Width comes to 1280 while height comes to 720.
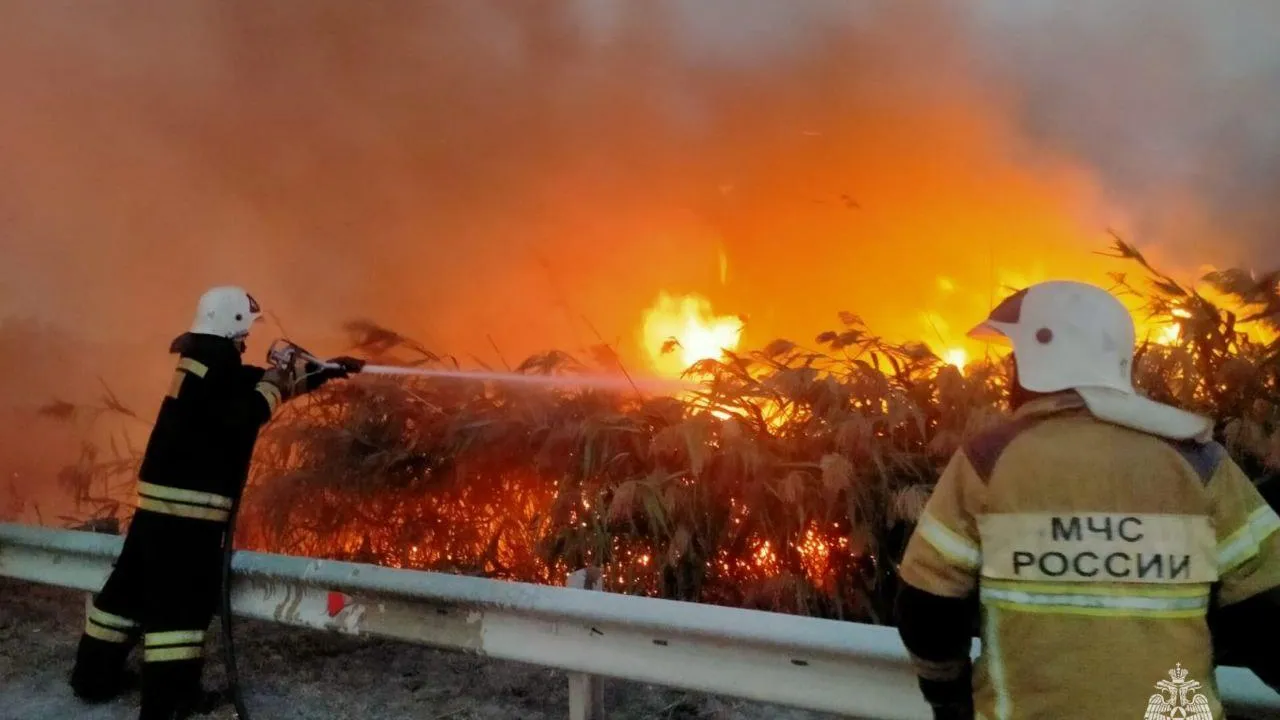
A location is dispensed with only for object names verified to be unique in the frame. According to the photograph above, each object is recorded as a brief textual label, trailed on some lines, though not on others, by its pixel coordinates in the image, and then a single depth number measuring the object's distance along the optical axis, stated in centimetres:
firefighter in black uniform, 306
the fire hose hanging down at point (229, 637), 289
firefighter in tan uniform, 154
